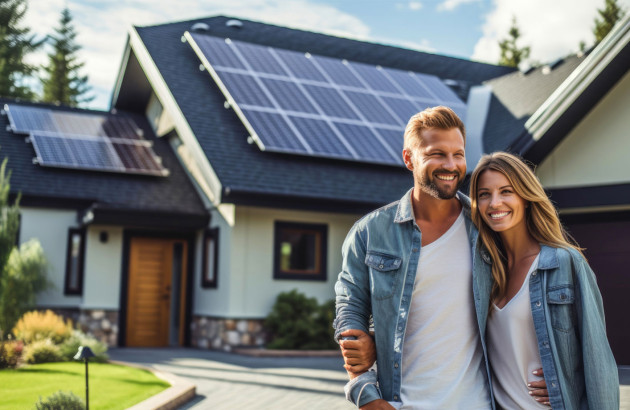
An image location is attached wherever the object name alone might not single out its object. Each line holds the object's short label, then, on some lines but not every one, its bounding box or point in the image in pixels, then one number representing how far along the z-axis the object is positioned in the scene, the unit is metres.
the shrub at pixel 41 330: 11.30
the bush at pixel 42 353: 10.36
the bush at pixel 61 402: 6.59
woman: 2.86
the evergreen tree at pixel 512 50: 41.03
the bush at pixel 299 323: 14.13
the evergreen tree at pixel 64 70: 42.44
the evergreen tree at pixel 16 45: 38.41
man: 2.88
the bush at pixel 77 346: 10.66
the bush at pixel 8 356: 10.04
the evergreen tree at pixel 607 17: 36.08
